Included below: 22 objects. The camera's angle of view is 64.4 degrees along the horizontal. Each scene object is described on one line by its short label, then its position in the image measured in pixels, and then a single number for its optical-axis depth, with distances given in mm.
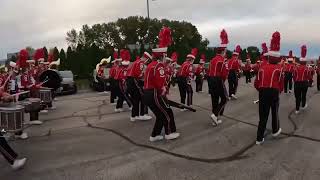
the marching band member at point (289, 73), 11973
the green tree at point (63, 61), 22587
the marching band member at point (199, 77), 13778
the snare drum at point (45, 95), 7259
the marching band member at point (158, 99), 5331
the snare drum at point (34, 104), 5996
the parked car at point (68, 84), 14826
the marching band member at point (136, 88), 7175
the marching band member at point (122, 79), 8377
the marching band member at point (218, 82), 6433
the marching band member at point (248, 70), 17371
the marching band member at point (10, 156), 4186
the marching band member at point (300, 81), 7961
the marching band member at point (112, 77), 9592
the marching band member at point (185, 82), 8544
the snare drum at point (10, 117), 4964
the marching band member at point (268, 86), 5185
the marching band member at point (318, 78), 13312
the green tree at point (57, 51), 23183
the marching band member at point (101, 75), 15055
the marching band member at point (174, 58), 12623
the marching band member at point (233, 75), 10346
